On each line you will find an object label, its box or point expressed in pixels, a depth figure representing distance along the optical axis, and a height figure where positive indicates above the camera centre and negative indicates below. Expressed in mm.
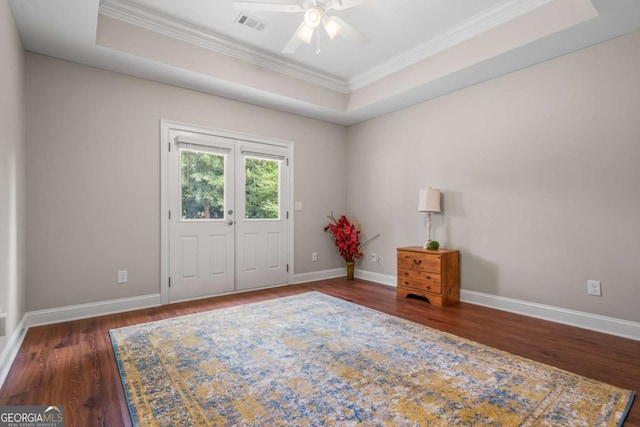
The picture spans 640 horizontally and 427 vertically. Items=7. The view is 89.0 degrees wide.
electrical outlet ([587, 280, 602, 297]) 2945 -645
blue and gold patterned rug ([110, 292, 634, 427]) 1676 -1023
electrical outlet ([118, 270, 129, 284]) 3542 -657
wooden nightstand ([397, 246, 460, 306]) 3750 -691
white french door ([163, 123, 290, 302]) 3953 +34
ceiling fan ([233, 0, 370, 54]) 2588 +1680
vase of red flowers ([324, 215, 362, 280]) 5156 -376
